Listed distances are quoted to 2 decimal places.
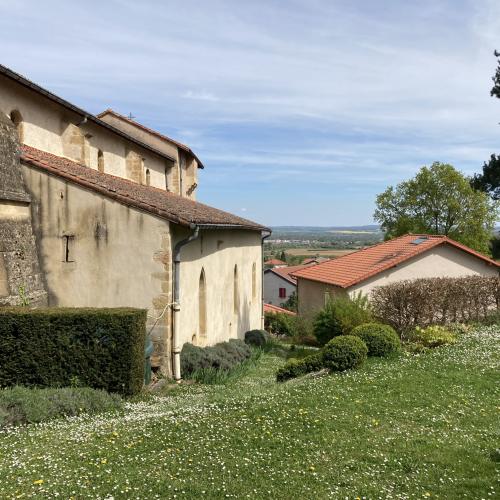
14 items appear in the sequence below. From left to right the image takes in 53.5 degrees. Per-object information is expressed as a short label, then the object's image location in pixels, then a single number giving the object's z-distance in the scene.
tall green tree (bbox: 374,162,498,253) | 40.12
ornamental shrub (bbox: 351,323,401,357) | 12.86
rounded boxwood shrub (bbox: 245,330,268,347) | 20.70
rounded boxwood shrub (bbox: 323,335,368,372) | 11.51
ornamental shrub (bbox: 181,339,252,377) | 12.27
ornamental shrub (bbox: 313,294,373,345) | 17.05
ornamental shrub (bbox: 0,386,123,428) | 8.20
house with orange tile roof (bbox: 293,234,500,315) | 22.03
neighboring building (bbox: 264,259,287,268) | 98.33
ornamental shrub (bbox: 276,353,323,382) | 11.84
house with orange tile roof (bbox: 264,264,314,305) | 73.31
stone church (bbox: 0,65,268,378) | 11.29
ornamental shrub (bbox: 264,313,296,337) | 29.06
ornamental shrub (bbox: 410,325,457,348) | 14.57
